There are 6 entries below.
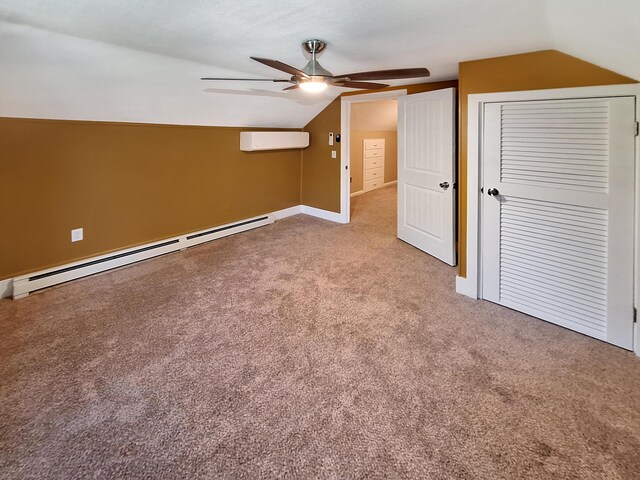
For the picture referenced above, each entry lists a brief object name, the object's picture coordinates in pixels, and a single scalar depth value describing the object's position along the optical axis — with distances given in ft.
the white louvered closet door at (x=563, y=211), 7.48
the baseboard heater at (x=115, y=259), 10.56
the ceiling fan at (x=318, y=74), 7.57
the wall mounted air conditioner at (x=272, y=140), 16.35
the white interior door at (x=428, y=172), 12.22
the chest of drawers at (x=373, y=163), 25.79
